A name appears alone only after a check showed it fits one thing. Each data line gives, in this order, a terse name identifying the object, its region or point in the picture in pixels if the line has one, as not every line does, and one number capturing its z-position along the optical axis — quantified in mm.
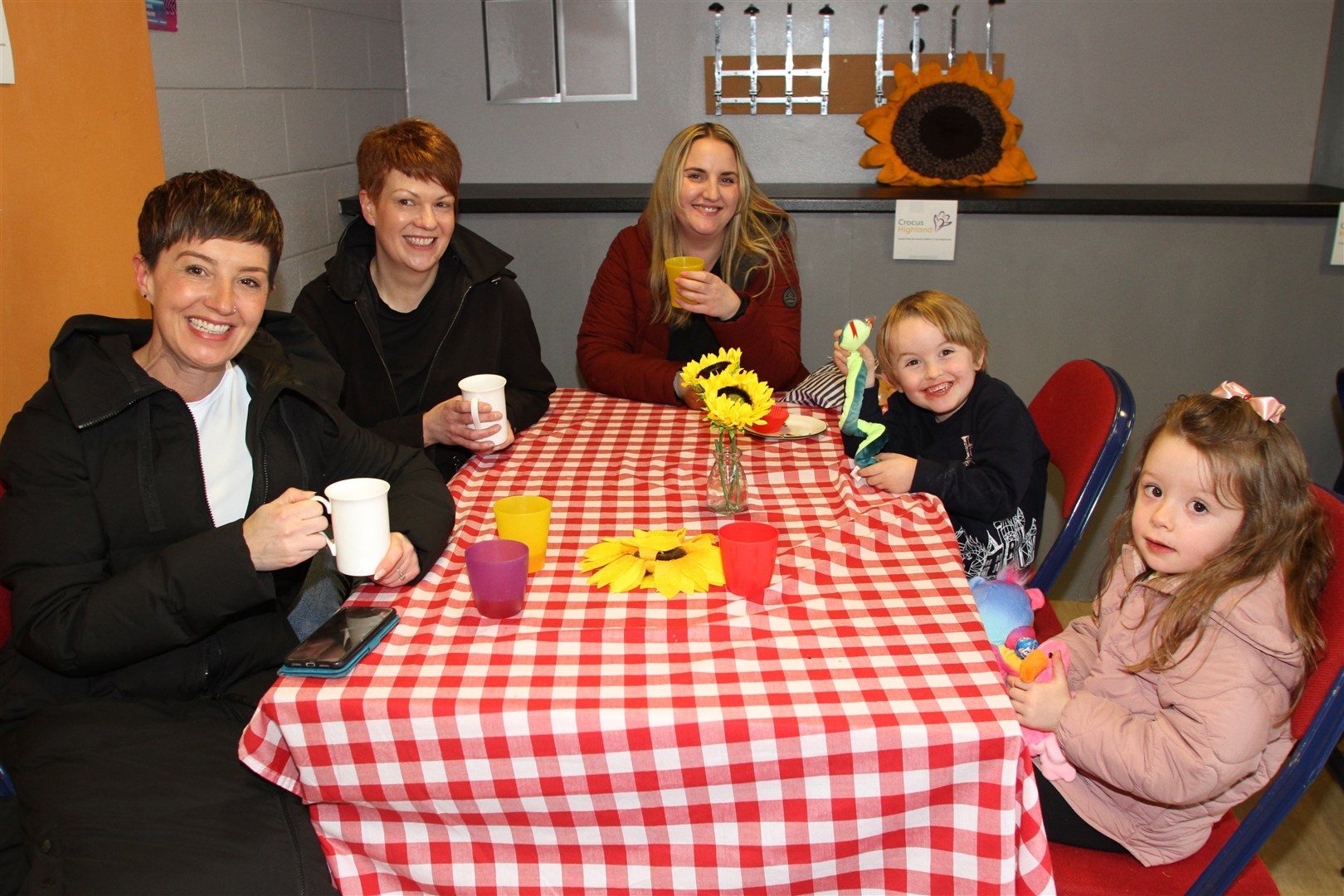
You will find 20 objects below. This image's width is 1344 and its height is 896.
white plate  2086
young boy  1866
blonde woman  2637
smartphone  1218
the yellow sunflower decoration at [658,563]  1456
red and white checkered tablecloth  1135
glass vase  1706
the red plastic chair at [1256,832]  1190
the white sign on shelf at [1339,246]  3020
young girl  1252
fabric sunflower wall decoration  3346
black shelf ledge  3053
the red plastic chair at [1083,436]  1852
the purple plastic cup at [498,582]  1339
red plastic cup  1388
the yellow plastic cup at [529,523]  1496
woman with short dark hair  1261
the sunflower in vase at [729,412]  1663
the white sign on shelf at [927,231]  3150
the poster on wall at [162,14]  2217
